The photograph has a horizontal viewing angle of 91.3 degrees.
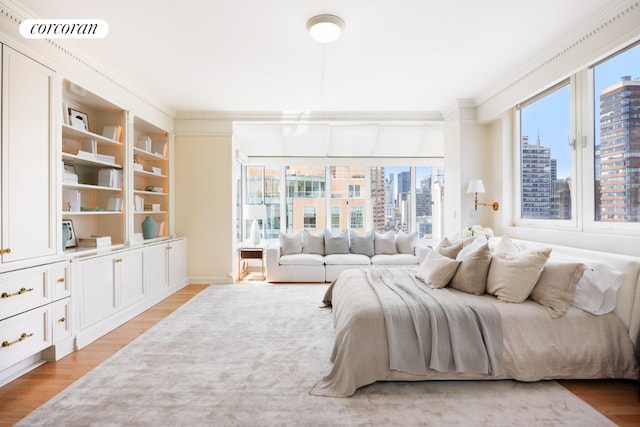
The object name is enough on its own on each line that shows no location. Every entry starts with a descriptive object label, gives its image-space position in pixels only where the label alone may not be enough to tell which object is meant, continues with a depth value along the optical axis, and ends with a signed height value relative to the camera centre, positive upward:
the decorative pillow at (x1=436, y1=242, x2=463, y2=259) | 3.10 -0.39
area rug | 1.79 -1.18
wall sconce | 4.14 +0.32
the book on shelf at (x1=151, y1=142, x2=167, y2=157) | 4.84 +1.00
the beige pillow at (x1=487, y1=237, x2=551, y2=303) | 2.35 -0.49
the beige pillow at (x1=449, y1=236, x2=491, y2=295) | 2.61 -0.51
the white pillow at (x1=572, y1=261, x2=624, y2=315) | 2.19 -0.55
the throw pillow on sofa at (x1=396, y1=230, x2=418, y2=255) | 5.65 -0.56
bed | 2.07 -0.92
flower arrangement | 3.91 -0.25
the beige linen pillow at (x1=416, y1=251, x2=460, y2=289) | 2.77 -0.54
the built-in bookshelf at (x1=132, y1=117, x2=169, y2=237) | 4.34 +0.55
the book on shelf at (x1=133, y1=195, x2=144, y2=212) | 4.25 +0.13
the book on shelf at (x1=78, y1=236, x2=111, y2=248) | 3.30 -0.31
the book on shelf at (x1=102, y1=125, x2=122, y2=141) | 3.67 +0.94
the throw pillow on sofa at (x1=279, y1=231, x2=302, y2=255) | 5.60 -0.59
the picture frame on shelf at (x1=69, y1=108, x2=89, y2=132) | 3.13 +0.96
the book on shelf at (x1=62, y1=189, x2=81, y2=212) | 3.19 +0.14
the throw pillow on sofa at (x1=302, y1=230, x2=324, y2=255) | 5.73 -0.58
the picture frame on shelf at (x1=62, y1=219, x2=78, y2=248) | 3.23 -0.26
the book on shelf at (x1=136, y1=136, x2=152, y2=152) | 4.42 +0.98
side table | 5.38 -0.70
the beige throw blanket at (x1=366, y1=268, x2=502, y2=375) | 2.07 -0.84
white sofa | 5.27 -0.74
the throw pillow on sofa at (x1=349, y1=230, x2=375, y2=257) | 5.66 -0.59
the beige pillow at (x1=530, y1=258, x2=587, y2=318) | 2.21 -0.55
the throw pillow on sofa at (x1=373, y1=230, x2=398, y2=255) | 5.64 -0.58
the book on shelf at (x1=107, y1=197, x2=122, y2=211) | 3.67 +0.10
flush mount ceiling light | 2.56 +1.54
